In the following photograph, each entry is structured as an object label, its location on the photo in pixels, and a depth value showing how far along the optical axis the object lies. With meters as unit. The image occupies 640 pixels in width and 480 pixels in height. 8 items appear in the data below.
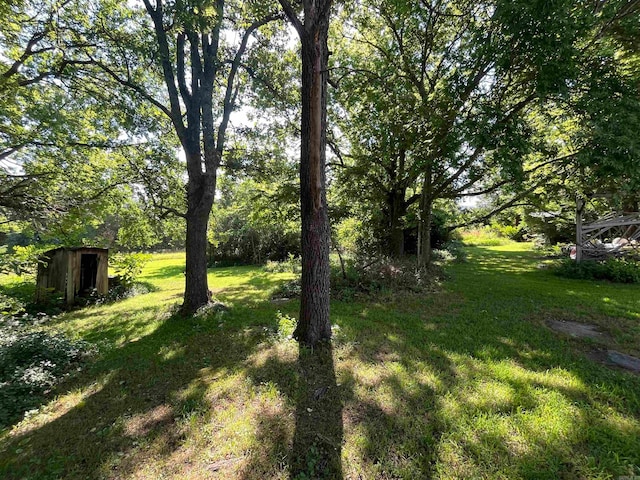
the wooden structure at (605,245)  9.24
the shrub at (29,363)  3.06
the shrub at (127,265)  9.66
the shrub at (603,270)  8.00
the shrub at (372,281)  7.10
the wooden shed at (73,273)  8.20
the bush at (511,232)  23.37
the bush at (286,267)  12.57
